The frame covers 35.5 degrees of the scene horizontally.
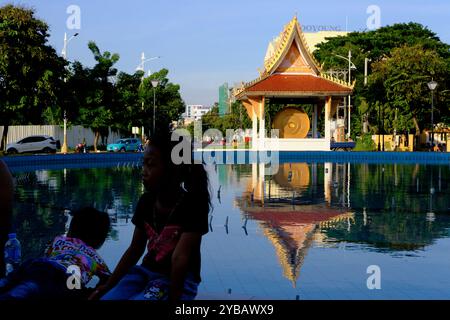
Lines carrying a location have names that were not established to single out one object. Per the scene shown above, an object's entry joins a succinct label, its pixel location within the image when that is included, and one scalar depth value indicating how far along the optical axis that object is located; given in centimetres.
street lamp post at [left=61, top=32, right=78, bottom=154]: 5078
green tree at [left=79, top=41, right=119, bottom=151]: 5525
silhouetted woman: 421
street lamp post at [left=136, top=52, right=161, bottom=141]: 7323
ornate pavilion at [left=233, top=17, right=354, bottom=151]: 4888
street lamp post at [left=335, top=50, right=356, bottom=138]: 7381
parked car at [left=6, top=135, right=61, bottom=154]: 4747
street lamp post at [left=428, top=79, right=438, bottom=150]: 4668
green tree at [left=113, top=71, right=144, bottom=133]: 5806
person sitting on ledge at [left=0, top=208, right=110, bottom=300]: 411
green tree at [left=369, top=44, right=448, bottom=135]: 5519
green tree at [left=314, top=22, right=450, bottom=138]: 7481
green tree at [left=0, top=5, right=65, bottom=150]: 4144
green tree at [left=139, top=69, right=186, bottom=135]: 7245
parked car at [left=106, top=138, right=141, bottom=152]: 5838
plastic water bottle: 517
